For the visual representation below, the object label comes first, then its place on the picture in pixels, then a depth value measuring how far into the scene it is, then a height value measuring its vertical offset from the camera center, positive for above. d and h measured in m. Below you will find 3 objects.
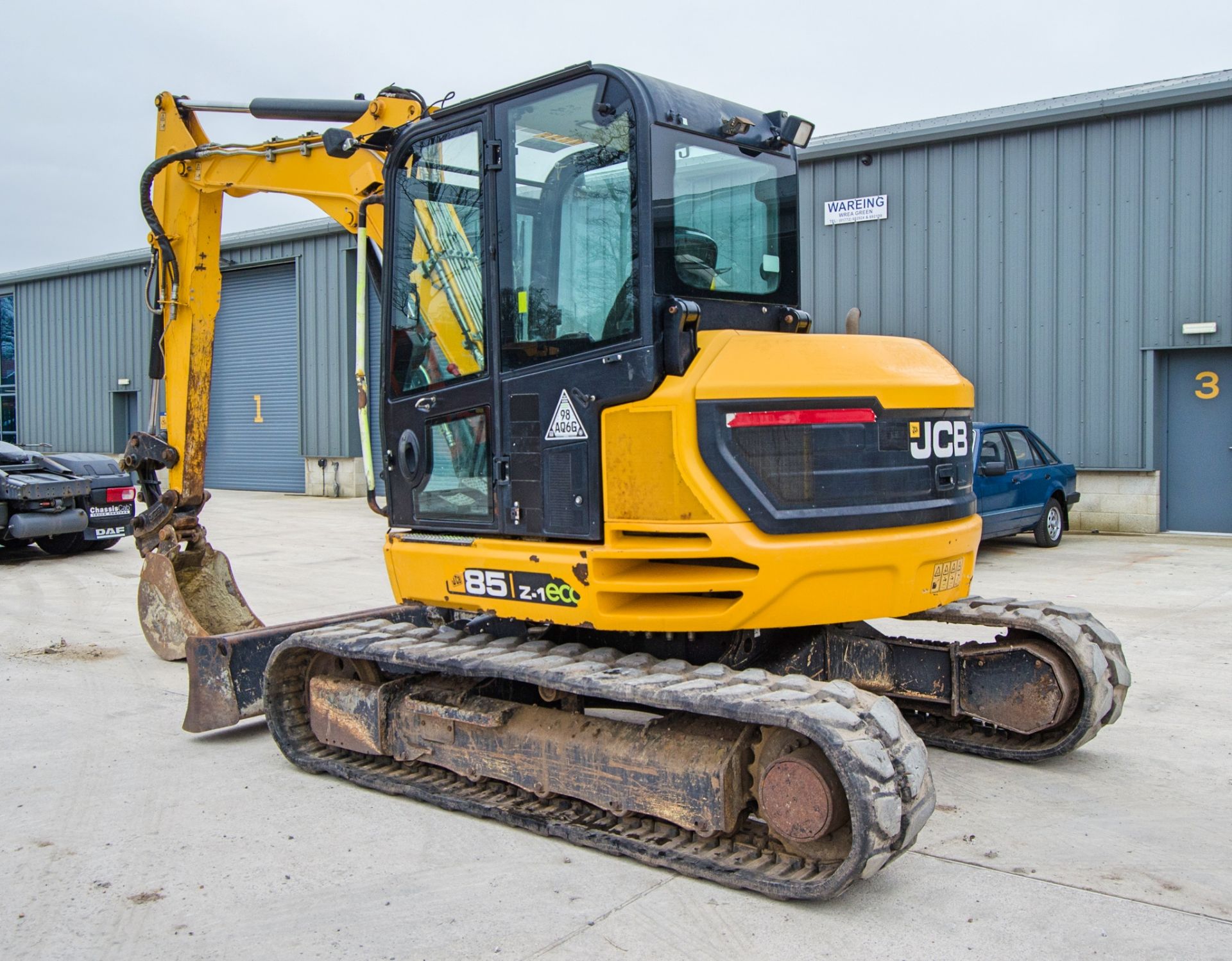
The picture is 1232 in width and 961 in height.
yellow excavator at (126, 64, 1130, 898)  4.30 -0.34
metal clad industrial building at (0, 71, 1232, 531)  14.98 +2.73
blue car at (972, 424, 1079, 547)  12.93 -0.40
